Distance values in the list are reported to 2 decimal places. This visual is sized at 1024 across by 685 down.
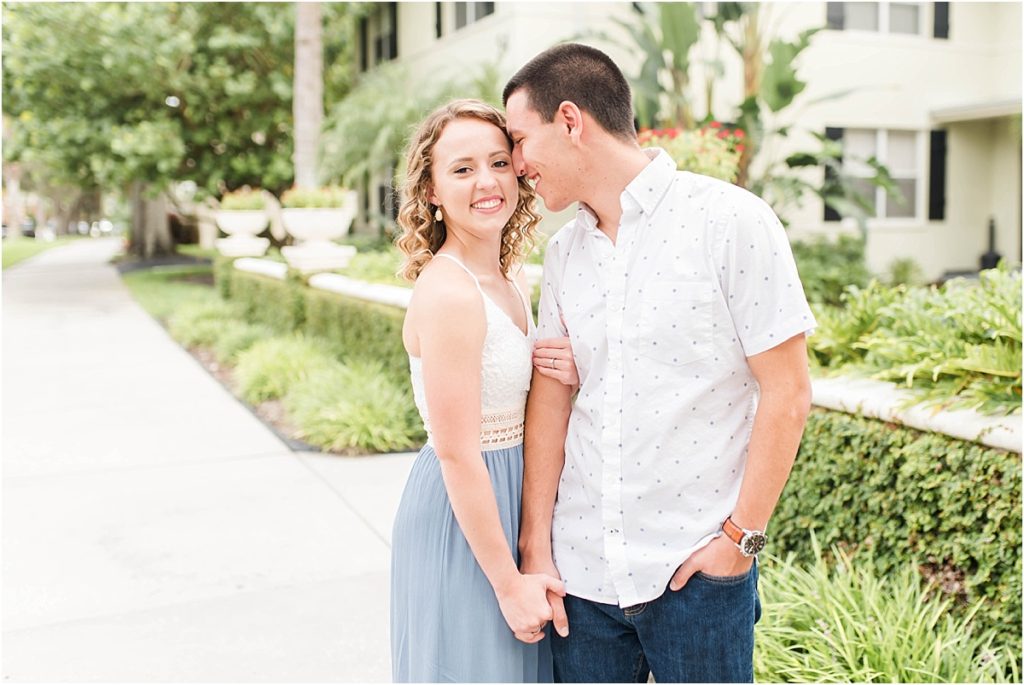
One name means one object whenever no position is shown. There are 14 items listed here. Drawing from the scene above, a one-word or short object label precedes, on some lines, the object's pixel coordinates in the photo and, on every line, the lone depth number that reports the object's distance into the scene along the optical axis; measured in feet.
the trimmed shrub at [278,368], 29.07
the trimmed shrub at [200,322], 40.68
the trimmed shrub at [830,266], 37.90
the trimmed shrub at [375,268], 33.42
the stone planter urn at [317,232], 35.24
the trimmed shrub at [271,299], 35.70
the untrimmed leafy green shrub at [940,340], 11.87
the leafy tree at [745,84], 38.96
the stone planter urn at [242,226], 51.67
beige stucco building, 50.57
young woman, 6.70
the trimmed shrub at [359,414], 22.93
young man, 6.23
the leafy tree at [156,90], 58.95
